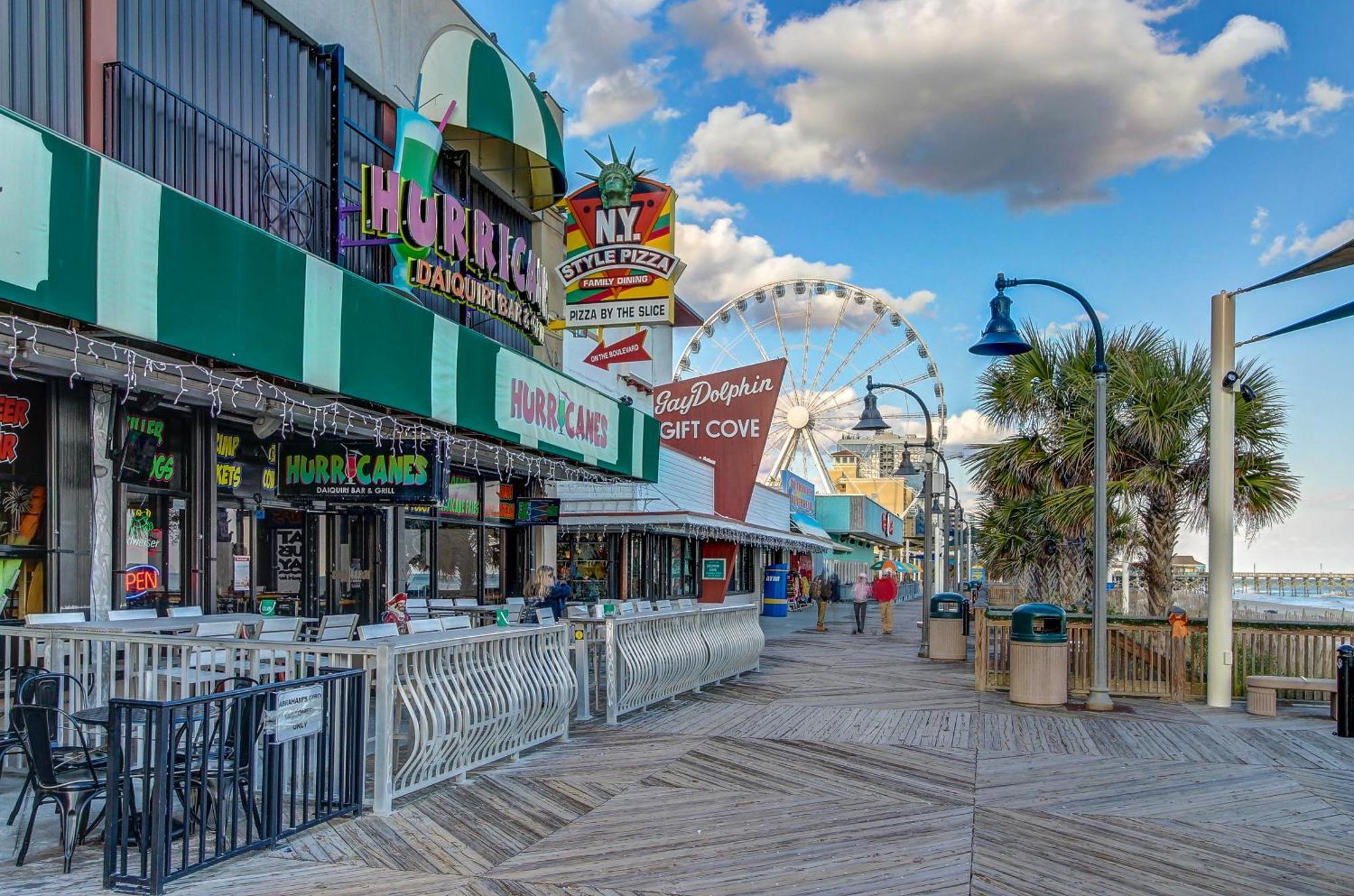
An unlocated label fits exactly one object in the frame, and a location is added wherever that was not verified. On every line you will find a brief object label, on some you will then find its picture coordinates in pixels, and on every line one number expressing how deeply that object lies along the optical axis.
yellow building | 92.12
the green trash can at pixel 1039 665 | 12.99
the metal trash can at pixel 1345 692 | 10.82
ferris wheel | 49.78
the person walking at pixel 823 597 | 26.36
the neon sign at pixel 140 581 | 10.90
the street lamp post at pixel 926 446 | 20.55
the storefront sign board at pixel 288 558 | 13.91
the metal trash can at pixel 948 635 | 18.78
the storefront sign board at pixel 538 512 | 19.22
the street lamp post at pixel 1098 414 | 12.86
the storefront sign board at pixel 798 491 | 37.66
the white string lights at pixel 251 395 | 7.70
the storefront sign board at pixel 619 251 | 15.70
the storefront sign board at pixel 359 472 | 12.52
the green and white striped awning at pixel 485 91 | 16.20
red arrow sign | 17.50
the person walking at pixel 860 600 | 25.94
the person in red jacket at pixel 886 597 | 25.67
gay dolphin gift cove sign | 22.23
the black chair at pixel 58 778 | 5.79
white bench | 12.41
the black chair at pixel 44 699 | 6.26
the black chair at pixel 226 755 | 5.83
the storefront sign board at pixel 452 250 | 12.59
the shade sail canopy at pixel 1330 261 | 10.06
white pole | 13.58
